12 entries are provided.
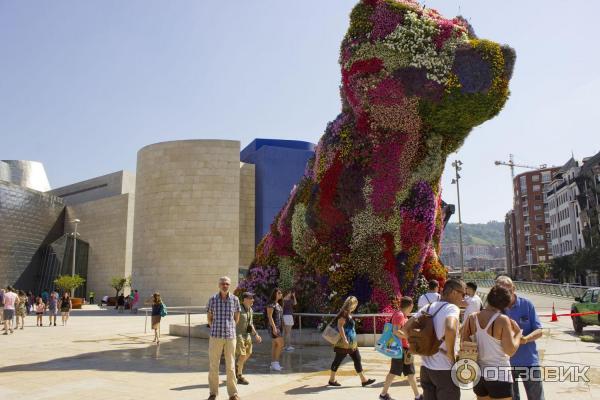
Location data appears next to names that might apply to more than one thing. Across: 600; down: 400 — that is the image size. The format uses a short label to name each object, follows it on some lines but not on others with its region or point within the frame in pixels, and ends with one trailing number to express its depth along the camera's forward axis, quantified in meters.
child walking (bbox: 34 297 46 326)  20.79
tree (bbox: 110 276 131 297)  45.19
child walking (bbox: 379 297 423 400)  6.36
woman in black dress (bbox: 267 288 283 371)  8.87
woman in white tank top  4.00
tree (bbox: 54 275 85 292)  38.97
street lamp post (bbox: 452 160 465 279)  34.47
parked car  14.48
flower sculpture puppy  10.75
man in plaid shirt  6.56
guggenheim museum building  35.19
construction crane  140.50
